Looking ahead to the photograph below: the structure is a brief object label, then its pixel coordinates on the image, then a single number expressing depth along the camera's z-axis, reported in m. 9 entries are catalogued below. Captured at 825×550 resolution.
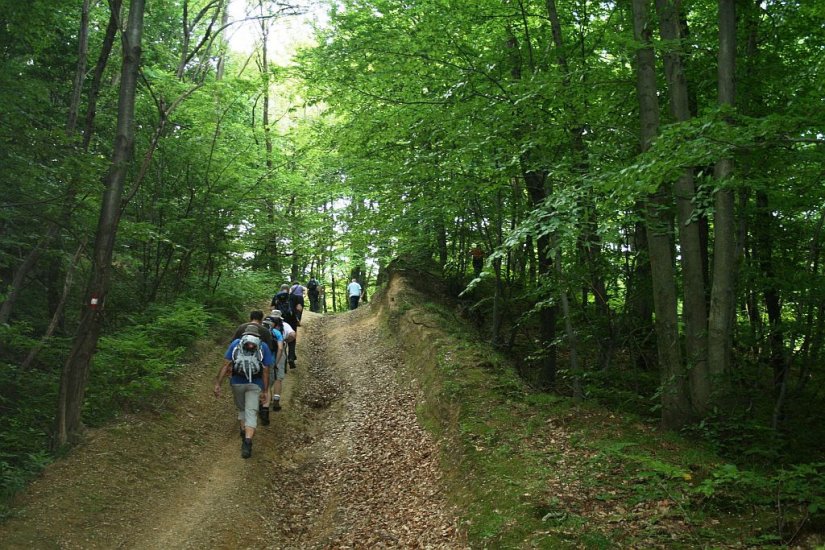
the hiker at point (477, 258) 16.11
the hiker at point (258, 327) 9.09
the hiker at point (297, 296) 16.69
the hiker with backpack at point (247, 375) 8.67
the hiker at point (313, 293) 24.70
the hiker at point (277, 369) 10.90
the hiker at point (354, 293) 25.78
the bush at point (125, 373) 8.77
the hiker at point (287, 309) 13.86
